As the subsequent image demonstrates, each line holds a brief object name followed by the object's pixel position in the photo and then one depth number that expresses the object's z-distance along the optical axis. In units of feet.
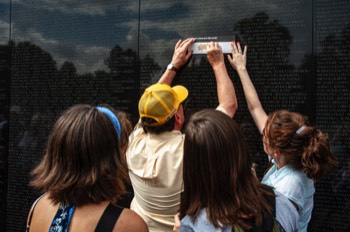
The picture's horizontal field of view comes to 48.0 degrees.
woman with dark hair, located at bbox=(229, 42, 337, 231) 7.54
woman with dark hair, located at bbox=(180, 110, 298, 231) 5.41
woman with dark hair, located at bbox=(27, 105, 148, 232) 5.75
